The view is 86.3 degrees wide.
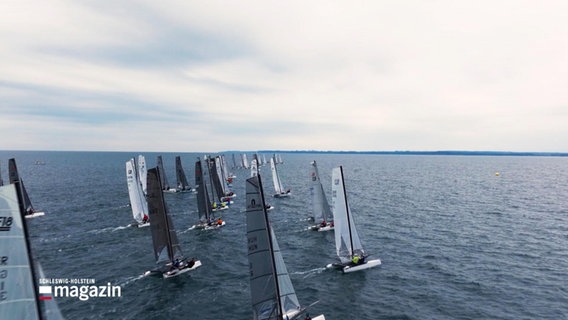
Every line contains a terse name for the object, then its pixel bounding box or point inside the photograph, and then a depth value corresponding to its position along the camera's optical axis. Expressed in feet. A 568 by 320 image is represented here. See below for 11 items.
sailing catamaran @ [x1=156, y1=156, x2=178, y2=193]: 292.88
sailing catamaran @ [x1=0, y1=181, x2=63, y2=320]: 39.37
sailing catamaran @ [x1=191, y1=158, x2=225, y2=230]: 168.86
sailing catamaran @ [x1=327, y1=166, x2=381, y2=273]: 115.75
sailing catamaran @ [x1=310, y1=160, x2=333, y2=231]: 163.63
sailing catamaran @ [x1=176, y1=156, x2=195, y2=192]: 302.90
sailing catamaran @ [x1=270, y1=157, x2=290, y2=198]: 272.10
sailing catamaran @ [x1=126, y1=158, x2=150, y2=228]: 169.89
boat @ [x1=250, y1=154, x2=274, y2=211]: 266.36
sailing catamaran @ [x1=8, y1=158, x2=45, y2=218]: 174.95
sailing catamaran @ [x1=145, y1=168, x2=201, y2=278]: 107.34
